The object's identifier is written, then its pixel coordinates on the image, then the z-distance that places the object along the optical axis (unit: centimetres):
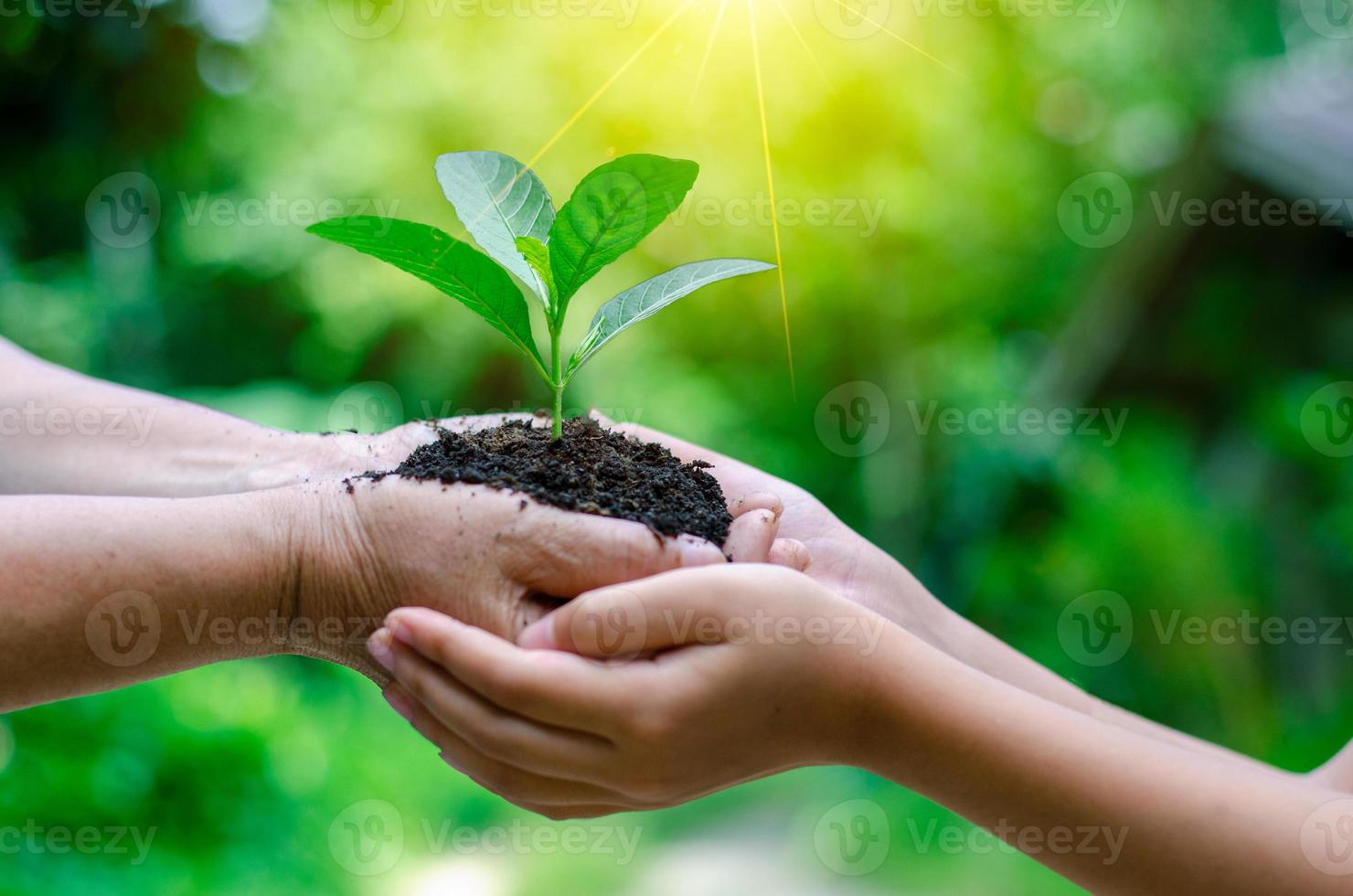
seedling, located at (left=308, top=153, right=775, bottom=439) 69
